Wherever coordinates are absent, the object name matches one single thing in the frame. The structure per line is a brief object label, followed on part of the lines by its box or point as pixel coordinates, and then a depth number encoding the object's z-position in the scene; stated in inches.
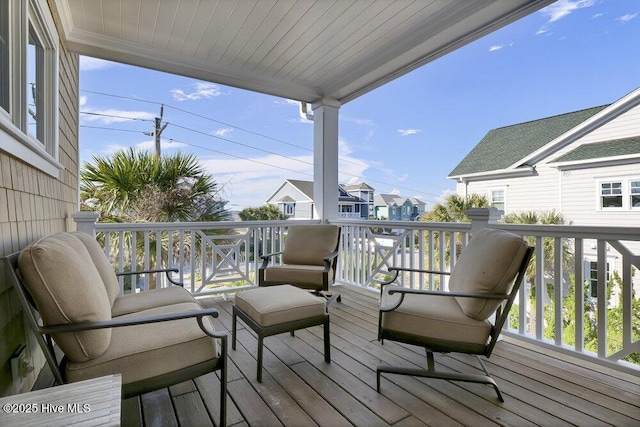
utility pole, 305.4
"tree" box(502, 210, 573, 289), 194.5
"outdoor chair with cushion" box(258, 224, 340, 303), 126.5
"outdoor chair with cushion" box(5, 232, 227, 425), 44.5
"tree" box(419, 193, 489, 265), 221.8
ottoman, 75.5
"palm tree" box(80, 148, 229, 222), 181.6
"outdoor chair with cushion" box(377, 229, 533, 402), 66.8
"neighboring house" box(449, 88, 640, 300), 166.9
